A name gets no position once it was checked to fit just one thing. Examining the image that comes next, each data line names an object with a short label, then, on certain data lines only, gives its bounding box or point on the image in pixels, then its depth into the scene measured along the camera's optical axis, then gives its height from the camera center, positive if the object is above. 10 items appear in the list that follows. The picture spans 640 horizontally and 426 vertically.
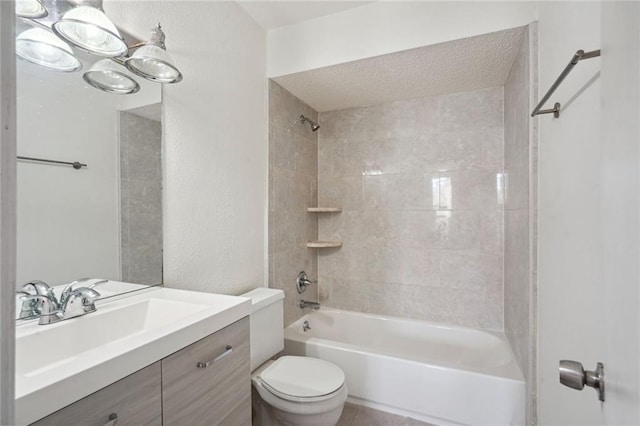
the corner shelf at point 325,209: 2.52 +0.03
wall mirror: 0.94 +0.12
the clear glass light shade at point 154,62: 1.16 +0.61
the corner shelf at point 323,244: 2.51 -0.27
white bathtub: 1.61 -0.99
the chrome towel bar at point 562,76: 0.81 +0.44
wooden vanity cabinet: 0.66 -0.50
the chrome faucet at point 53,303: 0.92 -0.30
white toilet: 1.40 -0.86
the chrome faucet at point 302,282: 2.40 -0.58
